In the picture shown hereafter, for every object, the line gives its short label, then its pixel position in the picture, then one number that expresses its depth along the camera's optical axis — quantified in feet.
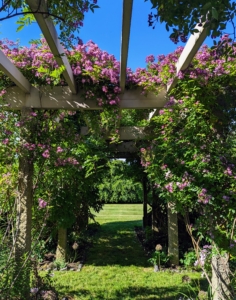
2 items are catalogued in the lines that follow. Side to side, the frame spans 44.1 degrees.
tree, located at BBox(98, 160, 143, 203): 49.37
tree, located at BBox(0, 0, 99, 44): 5.29
